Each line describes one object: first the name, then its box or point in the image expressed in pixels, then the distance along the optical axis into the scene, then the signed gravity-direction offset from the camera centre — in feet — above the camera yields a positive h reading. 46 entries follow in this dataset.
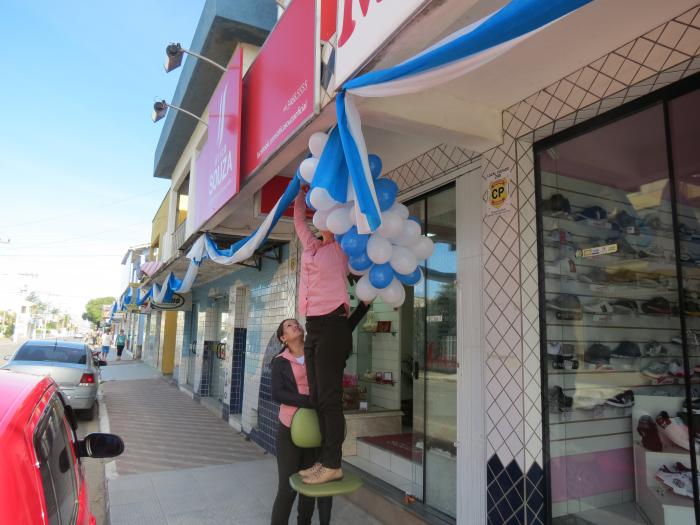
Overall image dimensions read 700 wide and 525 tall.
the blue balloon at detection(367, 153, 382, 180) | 10.82 +3.49
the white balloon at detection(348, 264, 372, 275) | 10.76 +1.12
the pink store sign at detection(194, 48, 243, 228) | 19.06 +7.49
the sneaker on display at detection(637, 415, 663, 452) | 12.06 -2.70
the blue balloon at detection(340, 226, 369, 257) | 10.17 +1.65
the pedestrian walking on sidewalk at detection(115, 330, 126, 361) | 86.69 -5.13
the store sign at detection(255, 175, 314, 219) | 18.57 +4.85
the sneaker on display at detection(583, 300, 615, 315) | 12.12 +0.45
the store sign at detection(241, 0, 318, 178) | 12.78 +7.25
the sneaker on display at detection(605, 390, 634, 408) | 12.32 -1.89
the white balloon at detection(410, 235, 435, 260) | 10.78 +1.67
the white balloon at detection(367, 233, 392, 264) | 10.00 +1.49
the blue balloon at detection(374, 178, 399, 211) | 10.22 +2.74
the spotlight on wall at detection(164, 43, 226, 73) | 26.27 +14.36
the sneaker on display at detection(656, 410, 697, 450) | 11.43 -2.48
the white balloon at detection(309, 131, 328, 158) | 10.91 +3.99
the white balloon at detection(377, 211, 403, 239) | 10.07 +2.00
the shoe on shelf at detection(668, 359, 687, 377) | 12.16 -1.05
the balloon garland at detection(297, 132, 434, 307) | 10.11 +1.79
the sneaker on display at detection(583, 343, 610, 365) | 12.00 -0.73
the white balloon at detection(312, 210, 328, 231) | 10.85 +2.28
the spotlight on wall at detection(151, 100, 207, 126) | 33.04 +14.19
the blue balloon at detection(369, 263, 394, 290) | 10.44 +1.00
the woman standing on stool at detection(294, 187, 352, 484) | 10.50 -0.42
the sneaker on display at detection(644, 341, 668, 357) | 12.63 -0.60
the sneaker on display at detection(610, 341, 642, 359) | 12.66 -0.66
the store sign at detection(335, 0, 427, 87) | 8.78 +5.84
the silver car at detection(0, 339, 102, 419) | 28.89 -3.11
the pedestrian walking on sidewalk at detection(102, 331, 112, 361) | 80.59 -4.63
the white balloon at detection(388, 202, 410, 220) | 10.44 +2.42
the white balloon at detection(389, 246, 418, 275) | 10.38 +1.32
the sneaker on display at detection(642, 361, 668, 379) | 12.63 -1.13
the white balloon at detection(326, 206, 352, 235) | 10.19 +2.09
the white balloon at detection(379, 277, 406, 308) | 10.73 +0.64
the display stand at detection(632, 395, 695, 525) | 10.28 -3.57
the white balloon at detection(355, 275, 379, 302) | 10.83 +0.68
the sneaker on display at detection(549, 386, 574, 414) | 10.95 -1.75
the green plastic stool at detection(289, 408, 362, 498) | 11.24 -2.58
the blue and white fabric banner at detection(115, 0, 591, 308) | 6.16 +3.91
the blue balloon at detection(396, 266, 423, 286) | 10.93 +1.02
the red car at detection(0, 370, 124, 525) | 4.32 -1.58
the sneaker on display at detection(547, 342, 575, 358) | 11.10 -0.57
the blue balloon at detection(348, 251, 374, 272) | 10.41 +1.28
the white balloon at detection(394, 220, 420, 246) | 10.64 +1.92
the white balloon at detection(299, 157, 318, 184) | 10.91 +3.43
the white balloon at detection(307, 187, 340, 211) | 9.99 +2.50
